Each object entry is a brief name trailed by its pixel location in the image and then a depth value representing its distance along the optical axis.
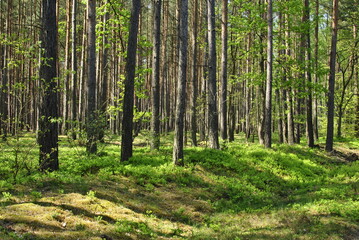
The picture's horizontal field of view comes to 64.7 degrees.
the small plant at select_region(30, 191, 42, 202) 6.83
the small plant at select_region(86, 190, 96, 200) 7.29
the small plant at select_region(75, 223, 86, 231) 5.69
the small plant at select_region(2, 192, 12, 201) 6.50
